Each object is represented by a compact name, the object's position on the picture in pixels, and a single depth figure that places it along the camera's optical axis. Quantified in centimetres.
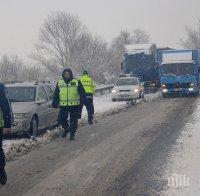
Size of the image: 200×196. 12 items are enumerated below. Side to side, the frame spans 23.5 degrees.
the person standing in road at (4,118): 775
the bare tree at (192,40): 12850
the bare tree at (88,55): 7950
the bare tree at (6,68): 5784
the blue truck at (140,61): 3822
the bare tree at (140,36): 13825
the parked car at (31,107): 1306
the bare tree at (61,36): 8688
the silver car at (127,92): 3011
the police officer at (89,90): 1725
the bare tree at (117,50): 9144
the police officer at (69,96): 1262
